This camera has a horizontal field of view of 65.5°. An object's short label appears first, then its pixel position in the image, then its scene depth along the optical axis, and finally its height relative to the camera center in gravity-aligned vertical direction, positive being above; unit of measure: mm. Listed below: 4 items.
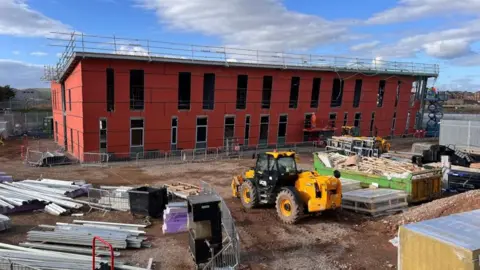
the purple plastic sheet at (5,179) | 16344 -4061
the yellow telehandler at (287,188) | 11625 -2909
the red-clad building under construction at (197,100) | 24797 -323
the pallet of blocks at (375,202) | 13039 -3483
